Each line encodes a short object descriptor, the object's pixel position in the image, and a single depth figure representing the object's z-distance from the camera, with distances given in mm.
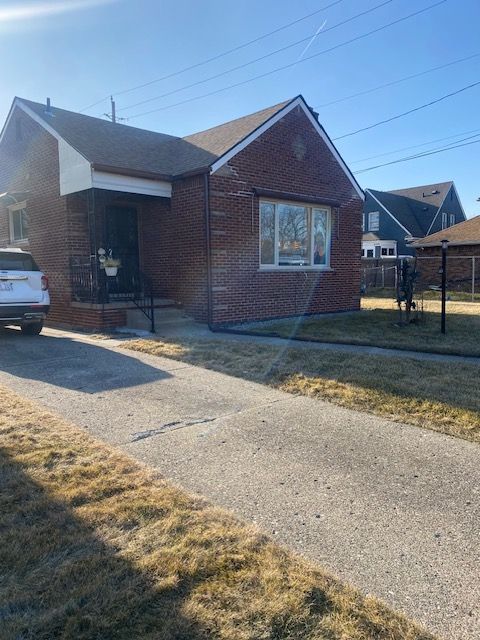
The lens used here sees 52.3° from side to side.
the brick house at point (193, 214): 10602
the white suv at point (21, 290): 9086
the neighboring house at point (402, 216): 38384
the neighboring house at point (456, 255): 23755
